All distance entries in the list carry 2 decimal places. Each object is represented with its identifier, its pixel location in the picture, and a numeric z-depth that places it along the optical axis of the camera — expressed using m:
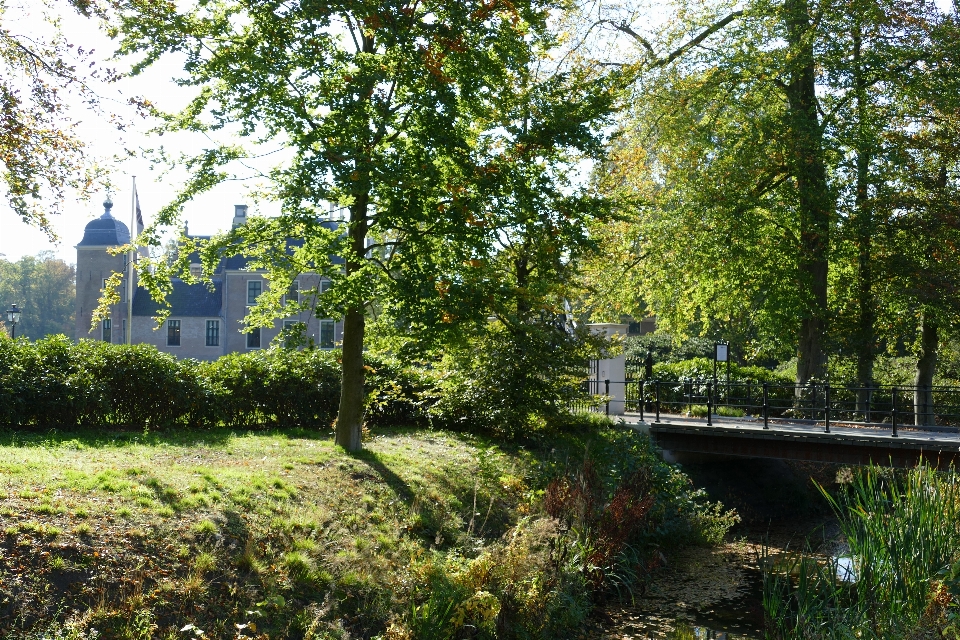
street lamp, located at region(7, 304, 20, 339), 27.50
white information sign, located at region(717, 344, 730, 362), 20.97
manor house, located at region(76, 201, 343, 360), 57.44
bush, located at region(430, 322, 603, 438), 15.23
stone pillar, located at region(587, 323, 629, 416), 20.72
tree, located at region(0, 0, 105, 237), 9.48
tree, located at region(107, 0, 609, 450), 10.38
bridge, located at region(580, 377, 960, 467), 15.80
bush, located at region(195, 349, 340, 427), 15.04
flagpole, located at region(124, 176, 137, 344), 25.96
